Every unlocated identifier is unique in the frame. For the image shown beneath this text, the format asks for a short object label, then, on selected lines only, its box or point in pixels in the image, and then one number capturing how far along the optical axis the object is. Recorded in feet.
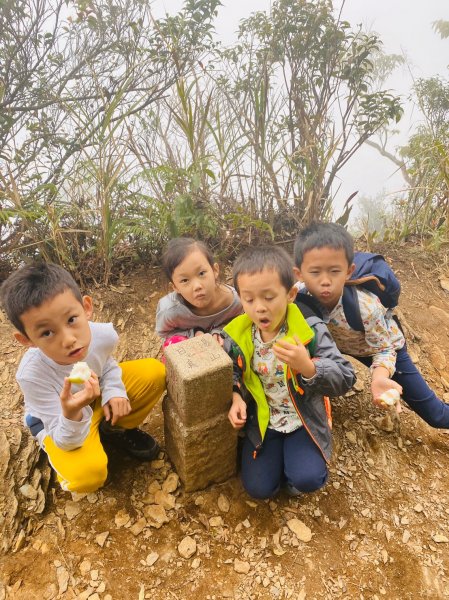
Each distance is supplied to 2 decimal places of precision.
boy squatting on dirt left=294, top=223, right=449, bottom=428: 5.74
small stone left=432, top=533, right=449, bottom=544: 5.54
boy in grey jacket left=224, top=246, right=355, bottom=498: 5.07
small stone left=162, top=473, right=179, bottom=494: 5.99
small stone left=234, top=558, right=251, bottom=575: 5.17
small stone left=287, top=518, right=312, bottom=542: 5.52
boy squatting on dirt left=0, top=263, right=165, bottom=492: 4.66
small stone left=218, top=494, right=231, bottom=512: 5.83
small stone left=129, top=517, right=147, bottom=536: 5.48
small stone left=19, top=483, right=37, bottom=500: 5.68
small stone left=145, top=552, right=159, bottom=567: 5.17
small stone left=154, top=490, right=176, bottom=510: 5.82
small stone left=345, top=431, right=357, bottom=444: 6.97
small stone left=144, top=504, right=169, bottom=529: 5.61
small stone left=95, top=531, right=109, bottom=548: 5.31
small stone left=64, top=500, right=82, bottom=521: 5.62
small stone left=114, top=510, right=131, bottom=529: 5.56
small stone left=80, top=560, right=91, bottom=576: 5.04
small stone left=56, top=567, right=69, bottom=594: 4.90
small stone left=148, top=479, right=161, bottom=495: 5.99
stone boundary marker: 4.96
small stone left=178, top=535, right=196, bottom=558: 5.28
